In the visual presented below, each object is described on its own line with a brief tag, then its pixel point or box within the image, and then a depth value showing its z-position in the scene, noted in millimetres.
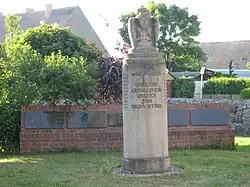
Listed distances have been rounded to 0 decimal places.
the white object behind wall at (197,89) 32672
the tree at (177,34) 53375
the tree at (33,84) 14531
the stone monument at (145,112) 10219
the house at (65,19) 55438
